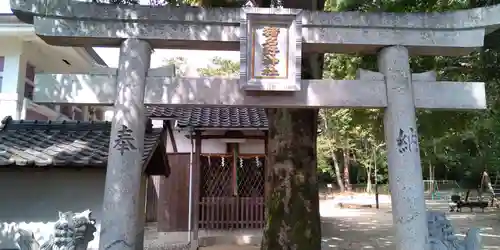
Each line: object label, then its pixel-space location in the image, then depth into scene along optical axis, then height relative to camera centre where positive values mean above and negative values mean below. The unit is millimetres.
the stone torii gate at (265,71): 4703 +1295
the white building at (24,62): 11922 +3729
